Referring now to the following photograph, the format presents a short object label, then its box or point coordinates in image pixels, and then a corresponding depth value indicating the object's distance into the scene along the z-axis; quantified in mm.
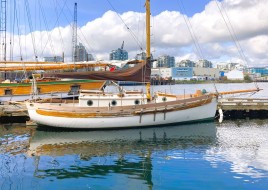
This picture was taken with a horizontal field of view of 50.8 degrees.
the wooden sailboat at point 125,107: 26406
